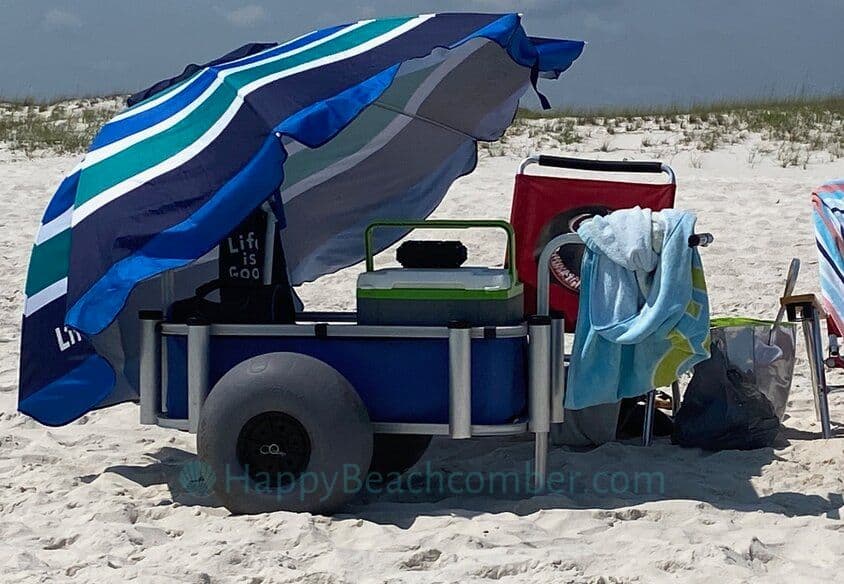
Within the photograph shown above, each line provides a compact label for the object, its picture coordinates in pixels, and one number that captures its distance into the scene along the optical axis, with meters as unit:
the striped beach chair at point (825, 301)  10.60
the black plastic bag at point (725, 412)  10.32
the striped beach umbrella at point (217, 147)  8.40
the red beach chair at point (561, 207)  10.93
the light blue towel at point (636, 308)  8.45
